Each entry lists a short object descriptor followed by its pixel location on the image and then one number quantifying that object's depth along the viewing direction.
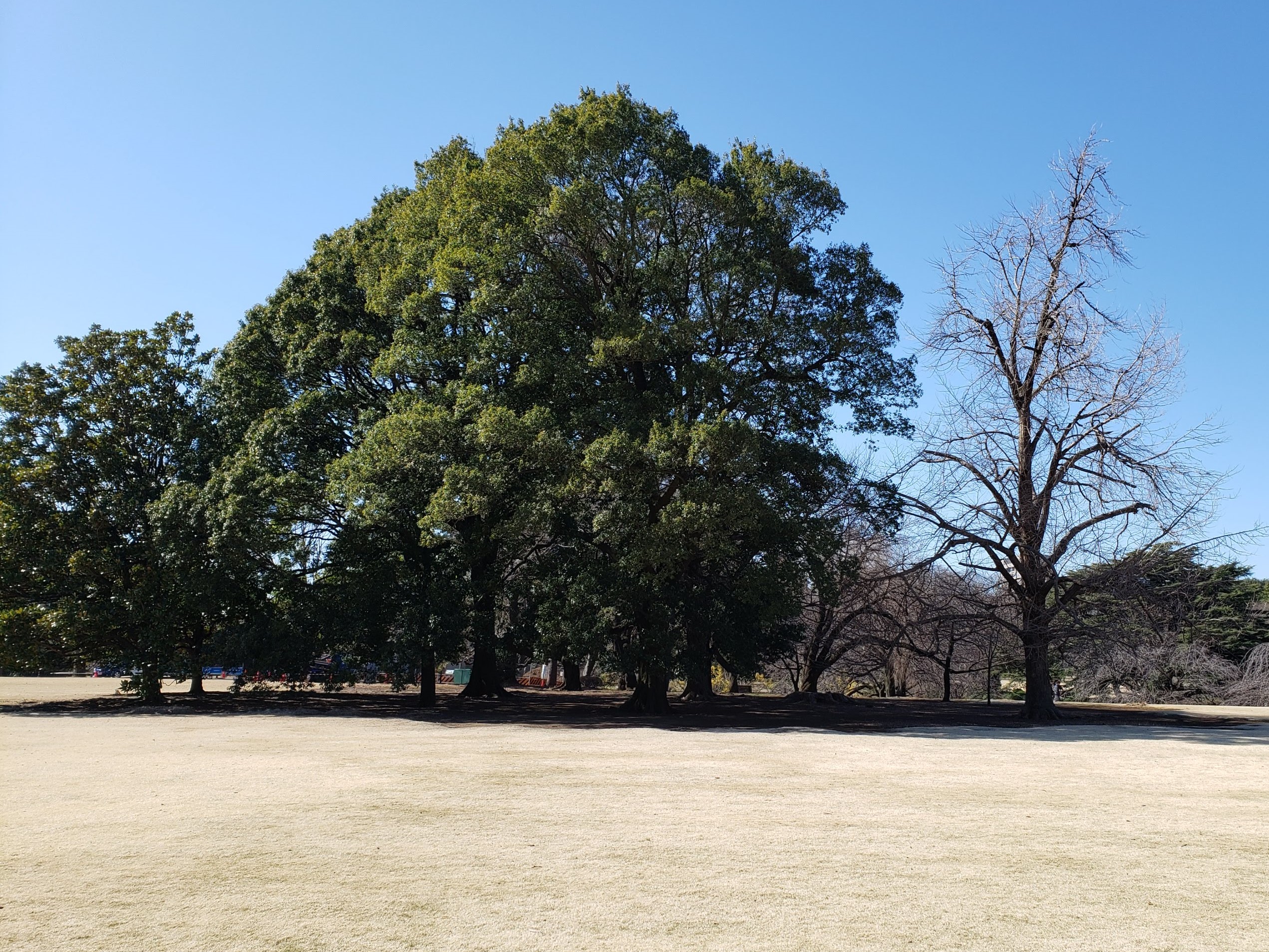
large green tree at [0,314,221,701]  23.20
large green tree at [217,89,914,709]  19.44
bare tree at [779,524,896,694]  20.55
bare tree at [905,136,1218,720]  21.67
